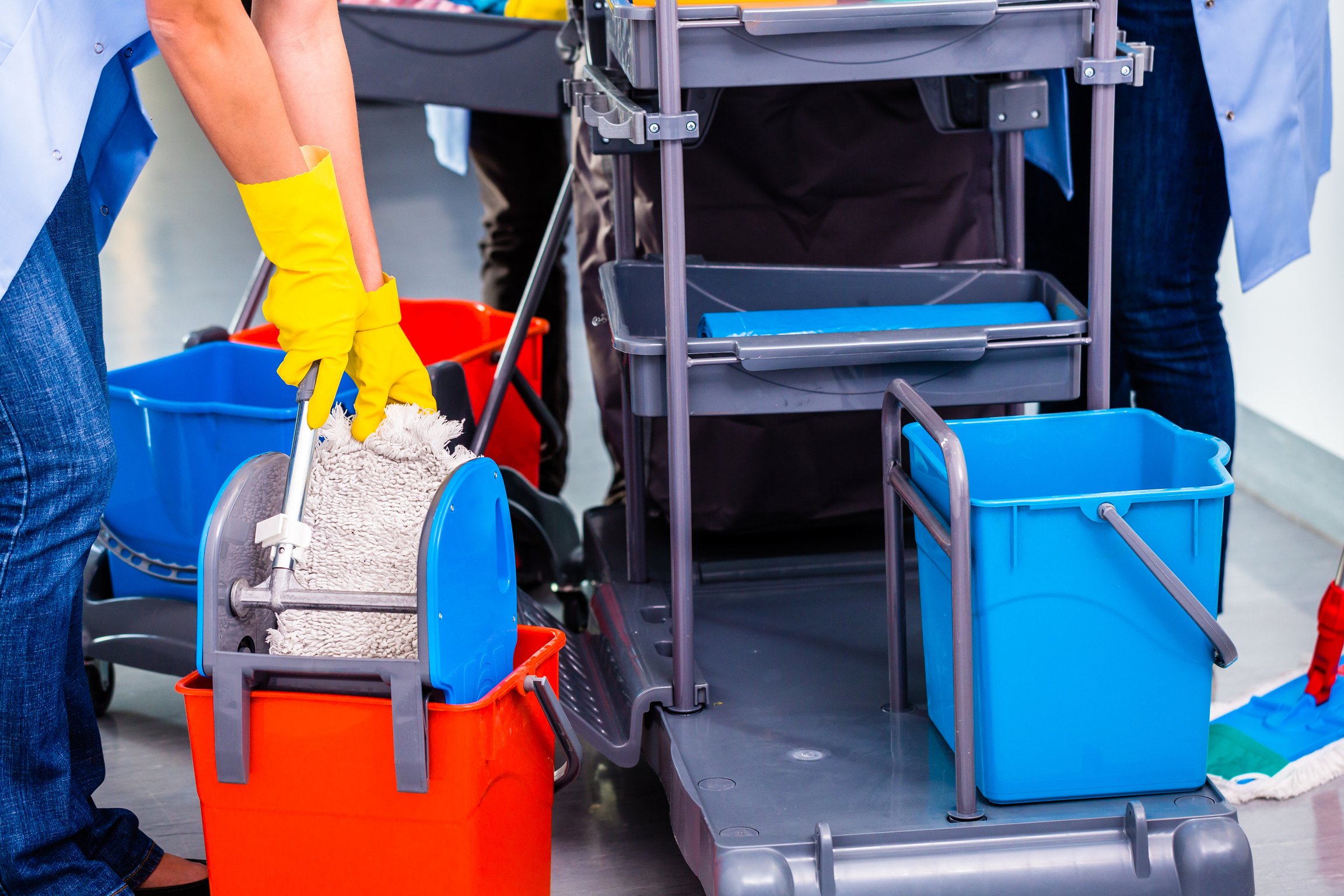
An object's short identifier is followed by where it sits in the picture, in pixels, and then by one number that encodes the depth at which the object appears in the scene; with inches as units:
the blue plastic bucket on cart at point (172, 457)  141.8
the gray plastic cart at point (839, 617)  125.0
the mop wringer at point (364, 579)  122.3
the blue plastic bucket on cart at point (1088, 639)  124.7
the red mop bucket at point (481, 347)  153.9
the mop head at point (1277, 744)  138.7
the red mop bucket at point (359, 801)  123.1
